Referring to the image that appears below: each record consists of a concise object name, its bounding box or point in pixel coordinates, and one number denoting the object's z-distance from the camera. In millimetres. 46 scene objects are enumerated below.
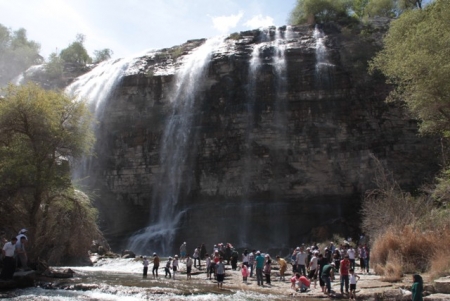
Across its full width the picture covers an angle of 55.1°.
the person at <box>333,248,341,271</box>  19527
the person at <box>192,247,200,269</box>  24938
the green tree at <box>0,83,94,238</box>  19203
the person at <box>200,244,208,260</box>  27934
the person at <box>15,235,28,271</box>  15250
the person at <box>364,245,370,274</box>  20688
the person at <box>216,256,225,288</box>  17688
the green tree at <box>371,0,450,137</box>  18297
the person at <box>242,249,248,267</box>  21384
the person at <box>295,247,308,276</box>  19172
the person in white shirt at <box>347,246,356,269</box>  19445
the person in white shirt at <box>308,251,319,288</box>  18266
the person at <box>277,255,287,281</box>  20000
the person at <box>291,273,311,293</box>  16375
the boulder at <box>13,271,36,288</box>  15372
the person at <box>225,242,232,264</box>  26084
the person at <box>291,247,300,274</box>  20034
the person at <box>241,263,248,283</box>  19688
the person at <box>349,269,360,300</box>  14852
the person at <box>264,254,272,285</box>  19000
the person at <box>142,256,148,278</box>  21506
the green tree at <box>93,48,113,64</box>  71812
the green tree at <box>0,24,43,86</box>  59812
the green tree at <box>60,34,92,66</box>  63900
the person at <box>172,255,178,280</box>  20953
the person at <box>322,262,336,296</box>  15625
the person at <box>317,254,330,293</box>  17053
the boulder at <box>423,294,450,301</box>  12806
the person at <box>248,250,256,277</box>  20952
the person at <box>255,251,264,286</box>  18547
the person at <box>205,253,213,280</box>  21022
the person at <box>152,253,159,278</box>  21438
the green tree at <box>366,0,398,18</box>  55806
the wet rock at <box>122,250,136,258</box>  28041
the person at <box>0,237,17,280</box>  14266
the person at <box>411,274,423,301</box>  10250
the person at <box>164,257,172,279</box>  21294
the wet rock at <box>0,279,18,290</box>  14520
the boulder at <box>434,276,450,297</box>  13523
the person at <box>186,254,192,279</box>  20984
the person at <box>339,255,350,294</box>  15508
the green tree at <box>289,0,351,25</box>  51469
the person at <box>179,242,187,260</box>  26266
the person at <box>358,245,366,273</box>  20748
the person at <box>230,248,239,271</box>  23391
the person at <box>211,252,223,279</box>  18938
